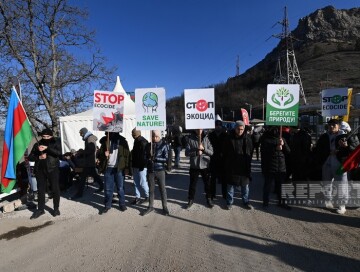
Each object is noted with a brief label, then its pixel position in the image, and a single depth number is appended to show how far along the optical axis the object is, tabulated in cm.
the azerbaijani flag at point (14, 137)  588
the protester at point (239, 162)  610
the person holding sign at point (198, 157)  621
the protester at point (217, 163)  685
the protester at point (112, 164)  641
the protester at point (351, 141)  541
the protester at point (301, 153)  689
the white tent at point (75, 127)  1243
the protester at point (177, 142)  1255
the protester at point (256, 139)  1195
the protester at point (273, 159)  607
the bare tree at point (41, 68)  1311
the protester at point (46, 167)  616
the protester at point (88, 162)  783
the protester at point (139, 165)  675
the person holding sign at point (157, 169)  611
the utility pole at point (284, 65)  4841
